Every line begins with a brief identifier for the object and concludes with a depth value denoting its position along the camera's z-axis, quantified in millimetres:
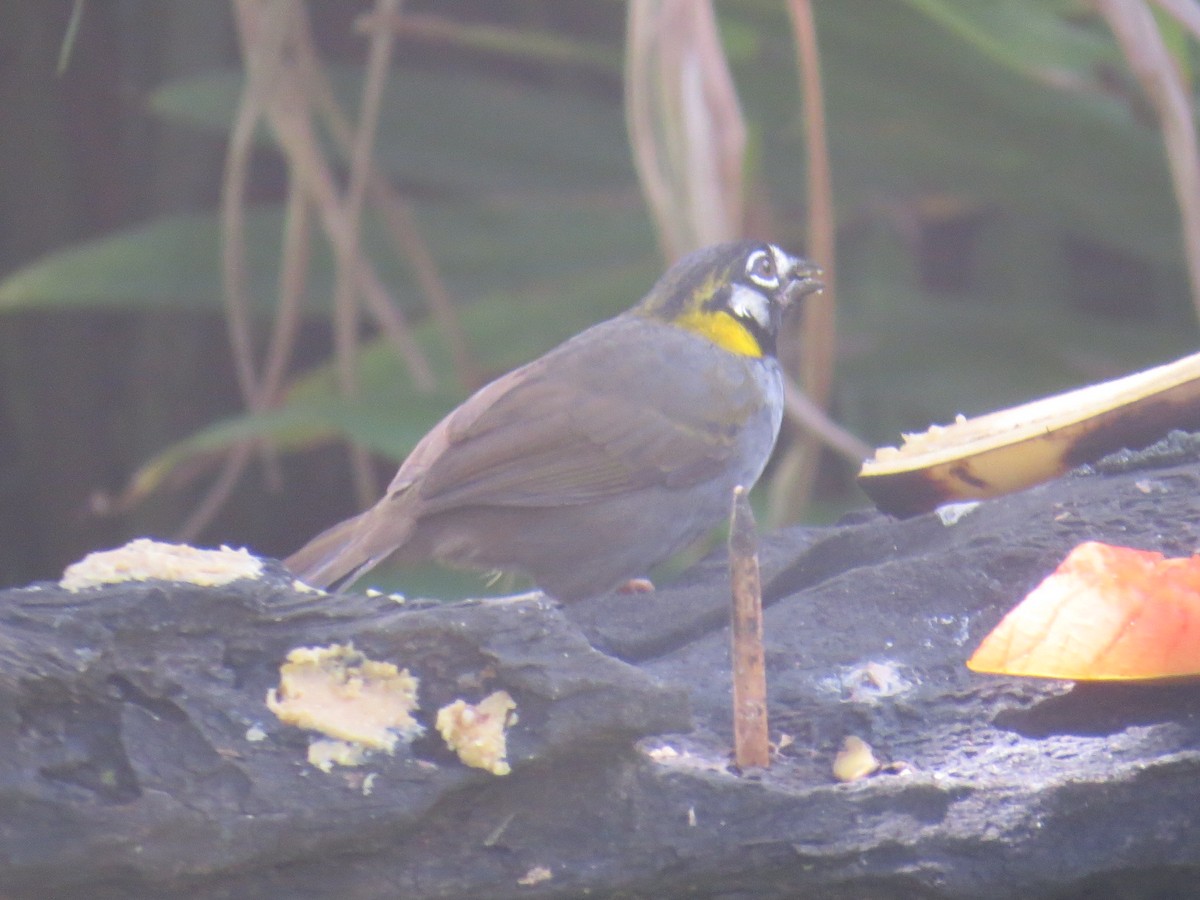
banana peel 4586
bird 5430
